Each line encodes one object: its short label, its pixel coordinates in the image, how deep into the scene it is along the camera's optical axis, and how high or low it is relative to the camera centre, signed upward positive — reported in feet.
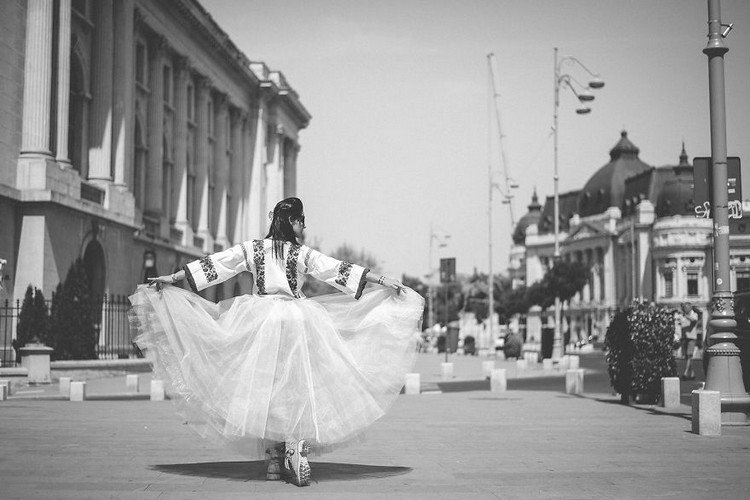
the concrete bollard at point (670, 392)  56.70 -2.99
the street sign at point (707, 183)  49.26 +7.15
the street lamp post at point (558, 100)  127.62 +29.70
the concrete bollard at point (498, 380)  79.97 -3.45
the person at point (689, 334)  89.85 +0.20
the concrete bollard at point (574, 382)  76.95 -3.40
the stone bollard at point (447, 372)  109.70 -3.91
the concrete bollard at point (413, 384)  79.00 -3.76
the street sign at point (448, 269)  122.72 +7.59
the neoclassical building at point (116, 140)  105.91 +25.46
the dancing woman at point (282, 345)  27.81 -0.34
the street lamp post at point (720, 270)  45.96 +2.95
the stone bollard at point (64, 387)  73.31 -3.86
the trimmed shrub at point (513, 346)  175.42 -1.89
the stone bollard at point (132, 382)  80.88 -3.84
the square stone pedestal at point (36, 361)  83.25 -2.37
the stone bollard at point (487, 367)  103.32 -3.30
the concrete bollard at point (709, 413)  42.78 -3.09
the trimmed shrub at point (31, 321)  88.69 +0.85
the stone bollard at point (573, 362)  111.04 -2.83
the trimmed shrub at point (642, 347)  57.06 -0.60
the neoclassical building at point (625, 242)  442.09 +44.60
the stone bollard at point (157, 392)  69.47 -3.99
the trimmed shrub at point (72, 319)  94.53 +1.12
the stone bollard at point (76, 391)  68.44 -3.85
